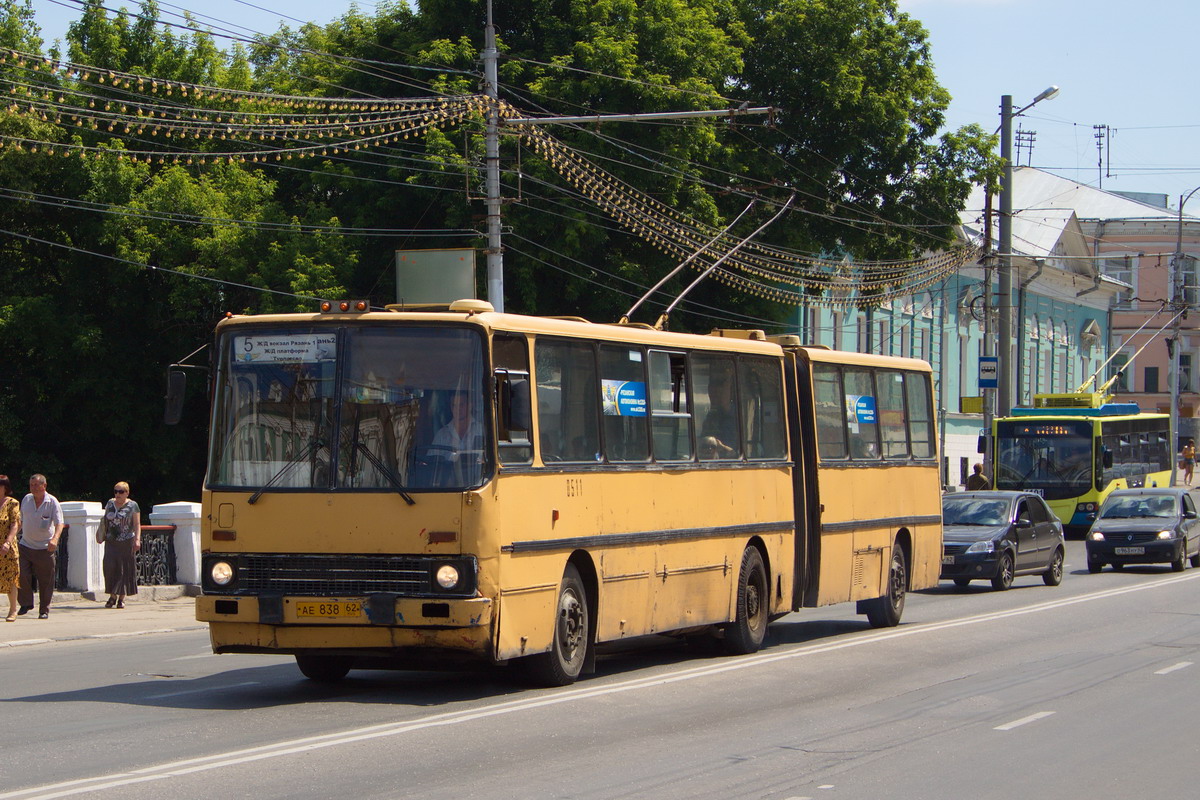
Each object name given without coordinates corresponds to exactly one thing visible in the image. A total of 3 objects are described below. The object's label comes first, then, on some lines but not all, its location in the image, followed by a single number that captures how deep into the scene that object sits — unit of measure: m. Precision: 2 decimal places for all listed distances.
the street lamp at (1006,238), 39.34
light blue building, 56.44
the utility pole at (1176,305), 62.07
